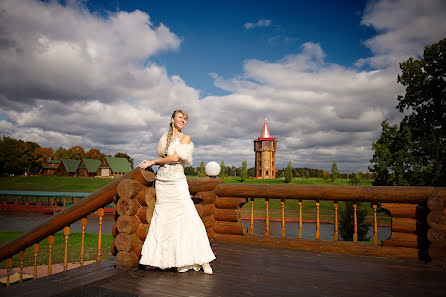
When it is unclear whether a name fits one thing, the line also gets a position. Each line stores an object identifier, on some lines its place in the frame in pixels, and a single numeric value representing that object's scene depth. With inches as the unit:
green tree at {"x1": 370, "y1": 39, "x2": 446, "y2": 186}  563.5
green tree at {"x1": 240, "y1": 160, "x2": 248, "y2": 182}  2129.7
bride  138.9
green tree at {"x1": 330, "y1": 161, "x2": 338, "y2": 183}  1942.7
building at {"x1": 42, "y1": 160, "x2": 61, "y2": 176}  2754.9
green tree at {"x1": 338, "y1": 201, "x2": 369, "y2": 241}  639.1
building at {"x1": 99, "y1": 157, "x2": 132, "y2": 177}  2488.9
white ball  215.2
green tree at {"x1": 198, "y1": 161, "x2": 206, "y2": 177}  1976.5
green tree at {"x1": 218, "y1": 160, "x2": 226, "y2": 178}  2114.9
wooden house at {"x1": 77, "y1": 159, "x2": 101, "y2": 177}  2503.7
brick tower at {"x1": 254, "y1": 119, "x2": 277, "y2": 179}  2349.9
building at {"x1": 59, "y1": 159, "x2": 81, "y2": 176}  2519.2
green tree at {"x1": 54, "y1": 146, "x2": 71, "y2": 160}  3176.7
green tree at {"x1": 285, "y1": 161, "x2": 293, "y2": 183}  1977.1
